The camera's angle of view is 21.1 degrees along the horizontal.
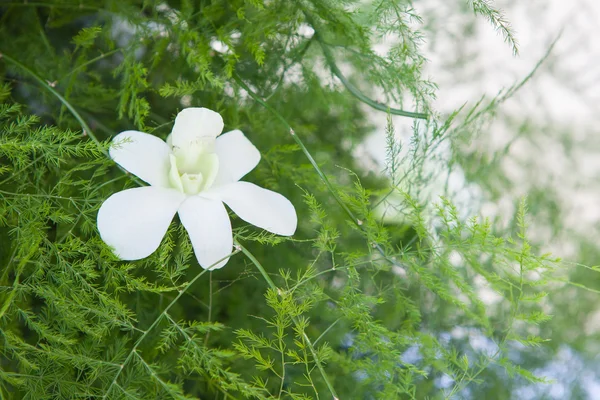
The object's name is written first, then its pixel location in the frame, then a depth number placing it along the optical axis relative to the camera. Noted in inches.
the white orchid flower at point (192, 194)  22.0
